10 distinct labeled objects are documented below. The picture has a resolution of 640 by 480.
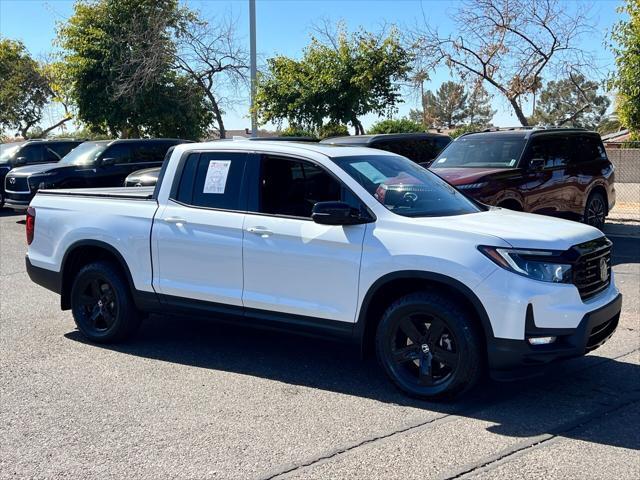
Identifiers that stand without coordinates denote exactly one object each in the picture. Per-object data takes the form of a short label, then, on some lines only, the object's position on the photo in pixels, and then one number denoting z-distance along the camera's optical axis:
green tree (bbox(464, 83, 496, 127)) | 62.92
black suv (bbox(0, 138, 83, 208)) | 18.86
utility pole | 16.72
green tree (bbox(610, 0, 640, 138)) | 15.98
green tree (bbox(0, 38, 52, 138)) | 37.09
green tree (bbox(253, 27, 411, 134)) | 16.98
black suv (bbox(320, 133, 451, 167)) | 12.27
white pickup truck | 4.75
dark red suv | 10.41
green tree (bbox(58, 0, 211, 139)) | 22.38
